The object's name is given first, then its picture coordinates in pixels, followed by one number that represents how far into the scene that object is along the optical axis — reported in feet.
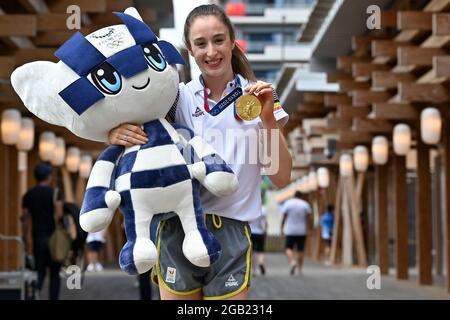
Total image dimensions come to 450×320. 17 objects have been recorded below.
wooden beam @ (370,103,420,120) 46.62
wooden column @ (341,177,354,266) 75.82
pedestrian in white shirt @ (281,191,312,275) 61.77
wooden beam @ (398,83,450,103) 40.91
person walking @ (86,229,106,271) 61.93
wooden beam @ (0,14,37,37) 32.83
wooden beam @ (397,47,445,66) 37.37
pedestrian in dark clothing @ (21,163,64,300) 33.24
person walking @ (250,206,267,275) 52.42
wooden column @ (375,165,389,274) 62.44
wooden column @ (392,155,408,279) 56.44
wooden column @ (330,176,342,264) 81.15
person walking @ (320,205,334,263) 81.72
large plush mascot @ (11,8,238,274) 11.06
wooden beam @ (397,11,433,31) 35.68
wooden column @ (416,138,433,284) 51.44
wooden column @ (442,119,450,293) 45.19
